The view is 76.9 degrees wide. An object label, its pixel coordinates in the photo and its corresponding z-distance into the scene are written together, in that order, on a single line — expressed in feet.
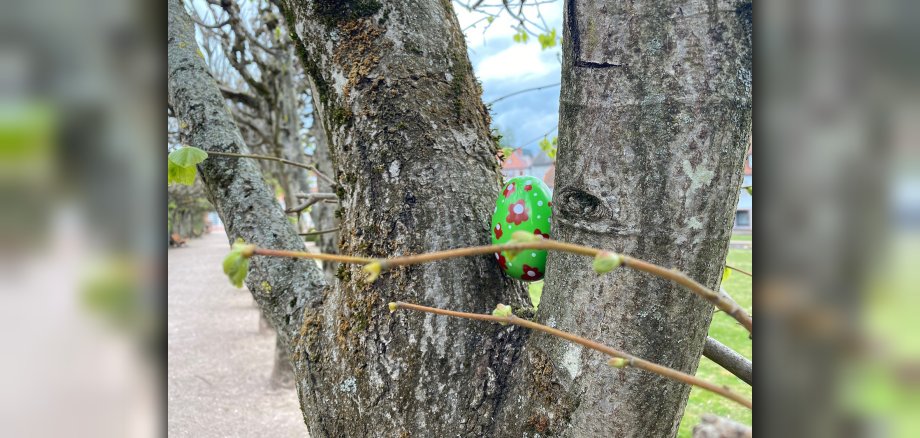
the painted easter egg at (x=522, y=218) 1.20
